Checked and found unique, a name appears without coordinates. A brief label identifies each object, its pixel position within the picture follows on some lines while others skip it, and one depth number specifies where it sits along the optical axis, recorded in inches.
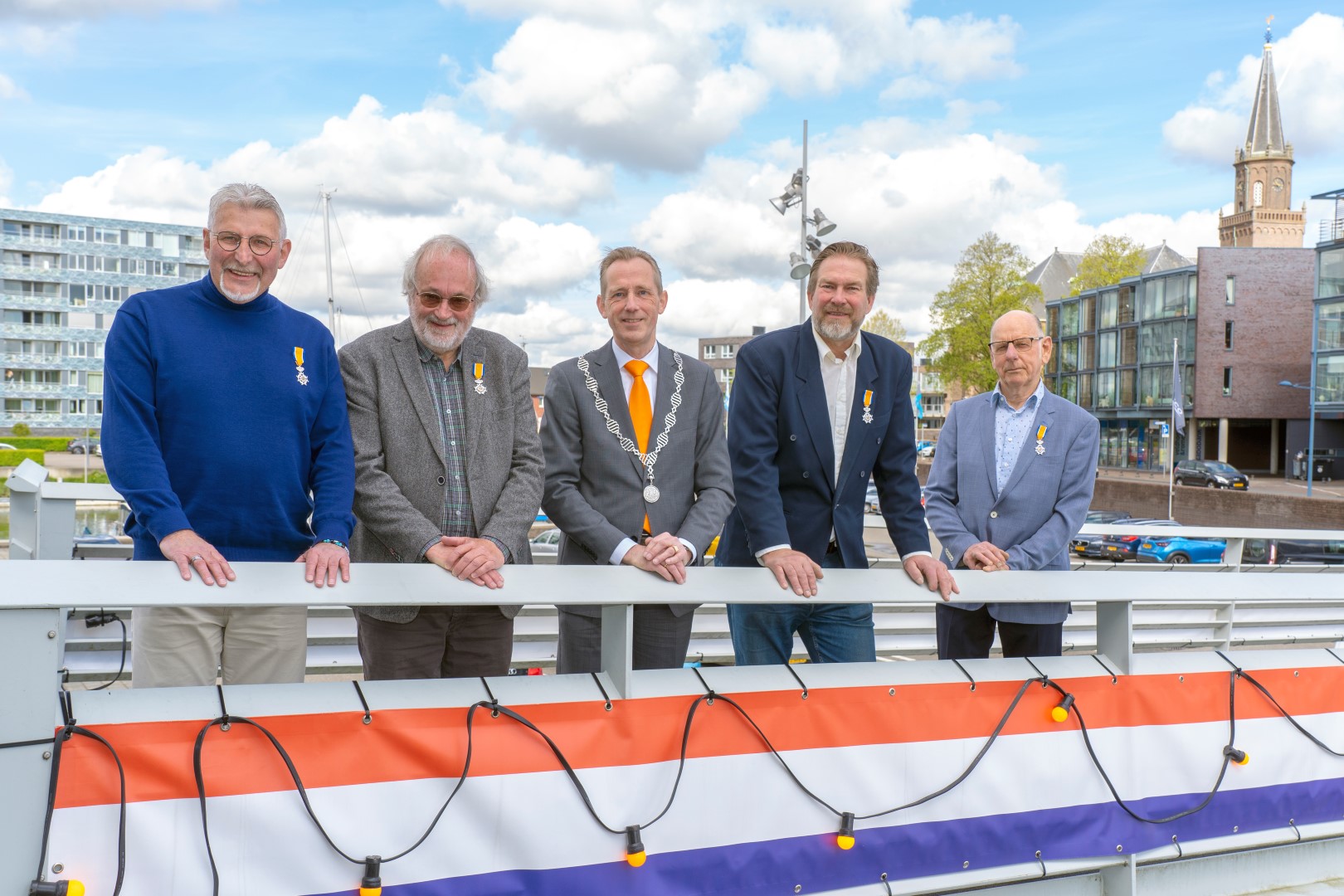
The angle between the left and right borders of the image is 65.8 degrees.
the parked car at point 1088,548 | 1080.8
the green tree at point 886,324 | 2340.4
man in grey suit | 126.6
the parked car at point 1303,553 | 673.6
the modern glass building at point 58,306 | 3363.7
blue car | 1045.2
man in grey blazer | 116.1
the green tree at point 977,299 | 1867.6
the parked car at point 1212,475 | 1684.3
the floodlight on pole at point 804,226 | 631.8
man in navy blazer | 133.8
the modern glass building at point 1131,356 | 2325.3
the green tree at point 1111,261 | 2388.3
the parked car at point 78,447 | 2595.5
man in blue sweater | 103.0
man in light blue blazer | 143.6
